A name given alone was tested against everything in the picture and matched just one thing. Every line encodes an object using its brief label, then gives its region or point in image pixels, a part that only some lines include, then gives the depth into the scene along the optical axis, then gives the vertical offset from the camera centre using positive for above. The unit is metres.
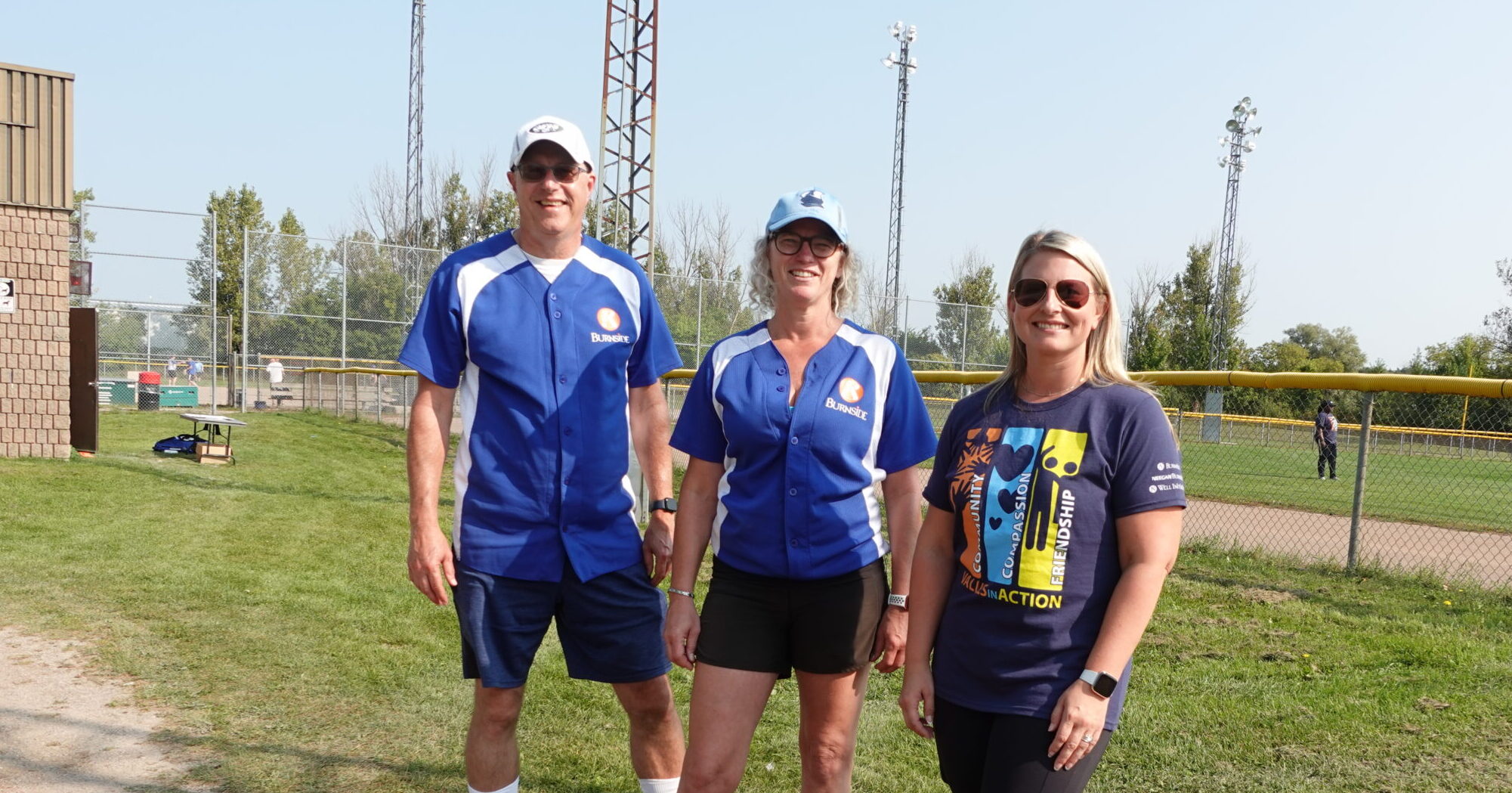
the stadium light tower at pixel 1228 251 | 39.00 +4.71
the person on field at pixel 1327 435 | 19.55 -1.03
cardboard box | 13.57 -1.63
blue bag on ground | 13.84 -1.58
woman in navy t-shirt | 2.02 -0.34
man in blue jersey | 2.90 -0.31
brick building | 12.48 +0.67
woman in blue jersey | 2.62 -0.40
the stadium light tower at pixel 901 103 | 38.00 +9.17
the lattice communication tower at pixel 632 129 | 21.56 +4.53
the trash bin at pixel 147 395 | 24.02 -1.66
